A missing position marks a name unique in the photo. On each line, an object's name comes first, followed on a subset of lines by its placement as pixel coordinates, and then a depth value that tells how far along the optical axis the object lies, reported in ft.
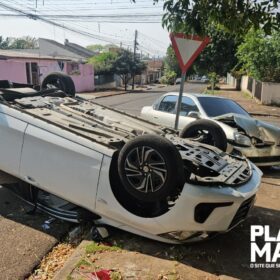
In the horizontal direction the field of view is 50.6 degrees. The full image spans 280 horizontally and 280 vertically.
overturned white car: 9.95
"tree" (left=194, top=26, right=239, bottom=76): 102.71
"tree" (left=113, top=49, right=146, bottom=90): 113.84
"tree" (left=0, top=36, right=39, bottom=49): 245.14
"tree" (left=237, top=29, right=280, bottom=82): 56.64
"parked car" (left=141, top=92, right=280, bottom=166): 15.57
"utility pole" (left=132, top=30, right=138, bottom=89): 123.20
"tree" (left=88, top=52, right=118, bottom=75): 108.76
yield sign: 14.89
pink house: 68.34
